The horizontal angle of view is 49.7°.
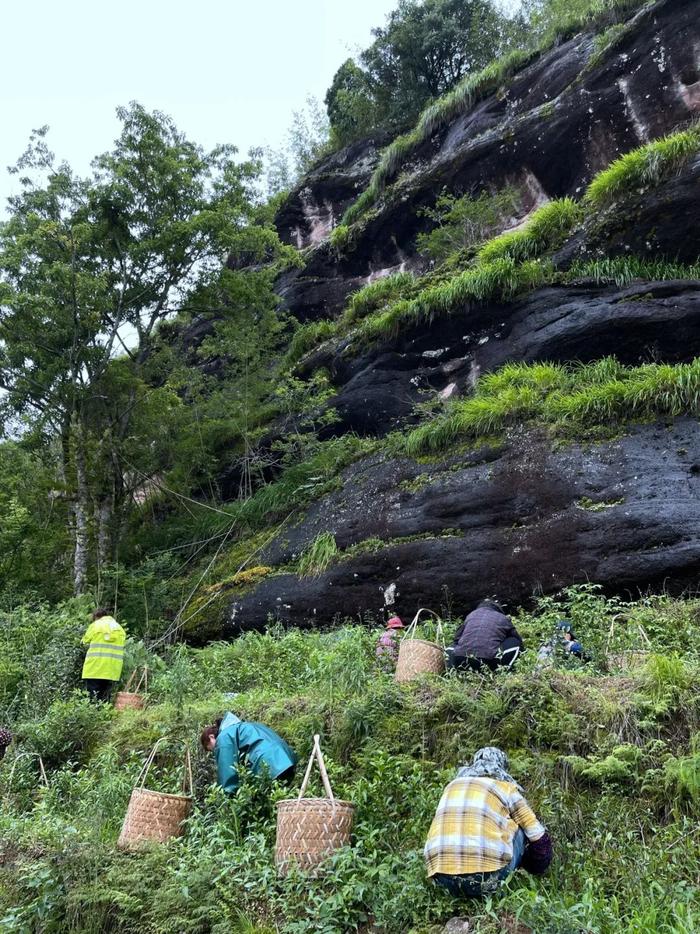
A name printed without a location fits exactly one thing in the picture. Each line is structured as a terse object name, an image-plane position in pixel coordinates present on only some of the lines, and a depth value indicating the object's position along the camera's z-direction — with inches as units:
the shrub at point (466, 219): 612.1
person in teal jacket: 210.8
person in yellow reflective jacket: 339.0
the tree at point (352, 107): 928.3
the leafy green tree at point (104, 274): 533.3
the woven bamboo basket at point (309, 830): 171.2
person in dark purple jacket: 242.8
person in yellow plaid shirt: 145.2
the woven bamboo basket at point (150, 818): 198.2
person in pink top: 298.8
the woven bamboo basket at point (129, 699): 318.7
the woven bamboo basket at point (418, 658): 254.4
